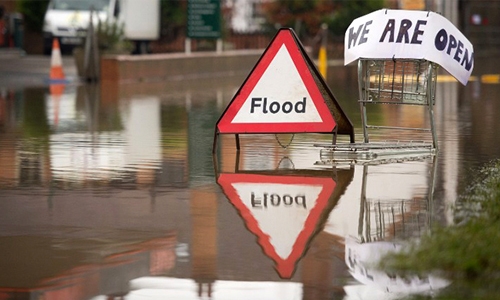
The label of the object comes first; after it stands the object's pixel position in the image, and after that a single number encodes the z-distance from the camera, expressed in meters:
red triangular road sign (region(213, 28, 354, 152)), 13.27
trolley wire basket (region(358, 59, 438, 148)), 13.35
